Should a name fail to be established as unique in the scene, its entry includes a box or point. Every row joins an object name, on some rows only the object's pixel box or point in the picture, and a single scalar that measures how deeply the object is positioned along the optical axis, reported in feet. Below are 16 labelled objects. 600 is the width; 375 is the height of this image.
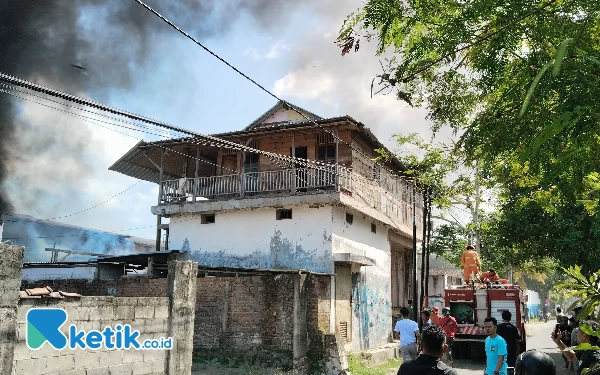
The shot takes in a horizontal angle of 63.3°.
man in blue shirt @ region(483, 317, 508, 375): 21.36
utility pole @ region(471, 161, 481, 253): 78.39
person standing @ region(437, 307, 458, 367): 39.40
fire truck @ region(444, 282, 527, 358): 49.19
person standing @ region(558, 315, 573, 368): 35.88
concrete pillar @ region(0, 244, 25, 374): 17.20
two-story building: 50.67
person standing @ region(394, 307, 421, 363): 32.73
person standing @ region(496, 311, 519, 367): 25.95
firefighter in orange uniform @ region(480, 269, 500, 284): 52.60
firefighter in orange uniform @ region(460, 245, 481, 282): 49.62
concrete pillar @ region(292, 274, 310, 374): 38.60
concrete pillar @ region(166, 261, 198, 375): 24.97
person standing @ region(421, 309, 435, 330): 33.12
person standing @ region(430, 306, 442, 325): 39.01
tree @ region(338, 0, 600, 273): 11.87
